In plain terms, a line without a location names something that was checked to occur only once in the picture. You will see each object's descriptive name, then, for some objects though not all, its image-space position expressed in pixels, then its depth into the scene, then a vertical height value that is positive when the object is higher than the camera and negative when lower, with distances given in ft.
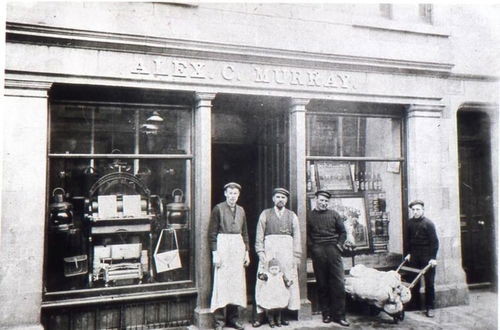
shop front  18.94 +1.57
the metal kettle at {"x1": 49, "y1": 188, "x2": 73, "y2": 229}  20.06 -0.91
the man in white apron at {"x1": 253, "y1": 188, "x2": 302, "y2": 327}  21.36 -2.65
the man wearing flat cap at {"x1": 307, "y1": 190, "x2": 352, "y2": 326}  21.98 -3.47
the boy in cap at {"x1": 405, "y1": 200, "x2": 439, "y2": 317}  23.18 -3.01
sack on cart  21.12 -5.01
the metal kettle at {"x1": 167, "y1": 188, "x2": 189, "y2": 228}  22.31 -1.09
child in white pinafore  21.02 -4.84
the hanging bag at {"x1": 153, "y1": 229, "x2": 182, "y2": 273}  21.91 -3.49
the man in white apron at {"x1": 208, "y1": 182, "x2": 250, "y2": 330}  20.71 -3.26
